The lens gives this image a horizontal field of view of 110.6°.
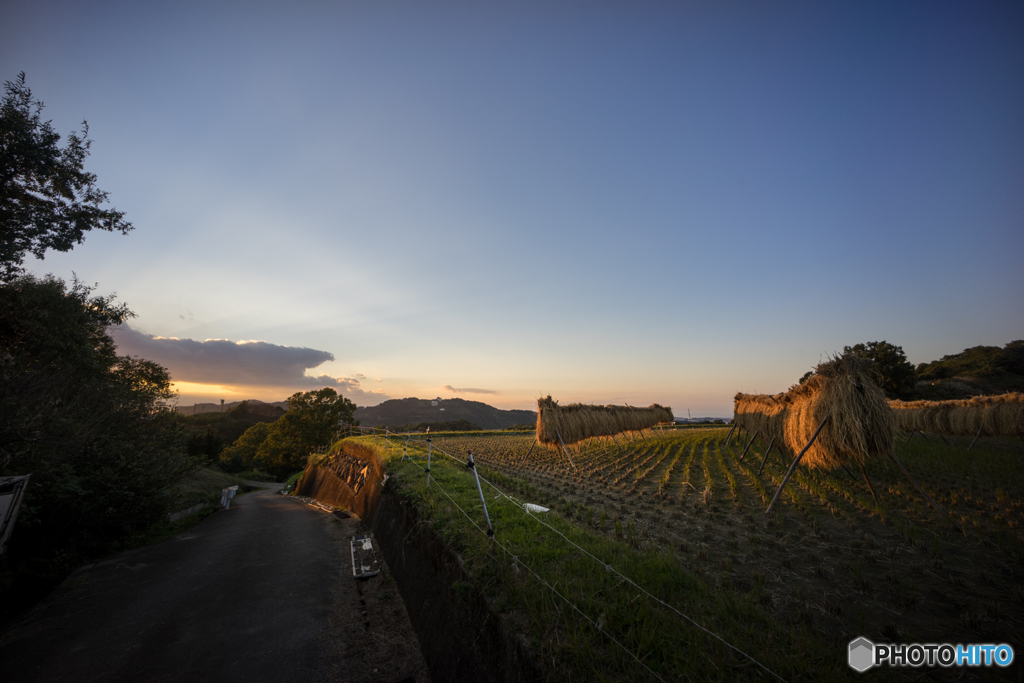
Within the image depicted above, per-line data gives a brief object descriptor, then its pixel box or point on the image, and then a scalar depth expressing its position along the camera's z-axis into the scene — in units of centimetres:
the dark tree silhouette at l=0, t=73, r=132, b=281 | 919
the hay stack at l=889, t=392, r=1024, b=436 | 1792
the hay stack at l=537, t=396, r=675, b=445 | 1883
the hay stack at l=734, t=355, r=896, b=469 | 842
